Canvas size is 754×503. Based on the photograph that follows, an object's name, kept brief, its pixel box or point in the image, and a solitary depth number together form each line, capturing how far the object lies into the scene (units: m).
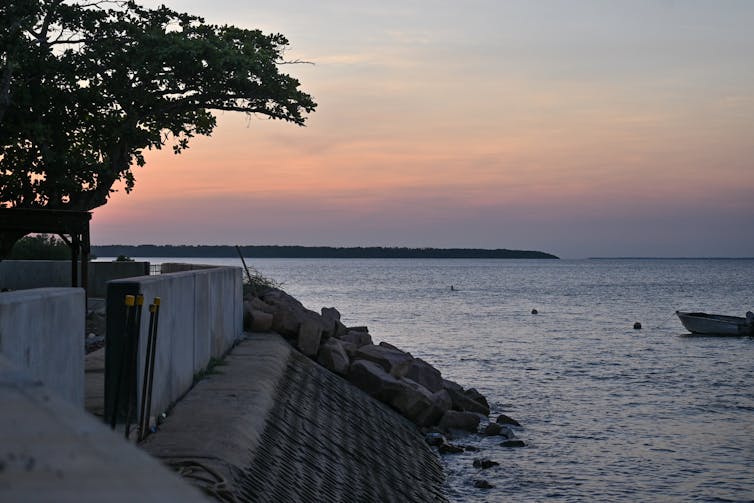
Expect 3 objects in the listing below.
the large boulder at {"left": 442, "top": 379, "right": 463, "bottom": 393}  23.95
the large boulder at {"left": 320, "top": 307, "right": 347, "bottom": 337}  23.71
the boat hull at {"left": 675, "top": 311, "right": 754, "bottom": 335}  53.09
